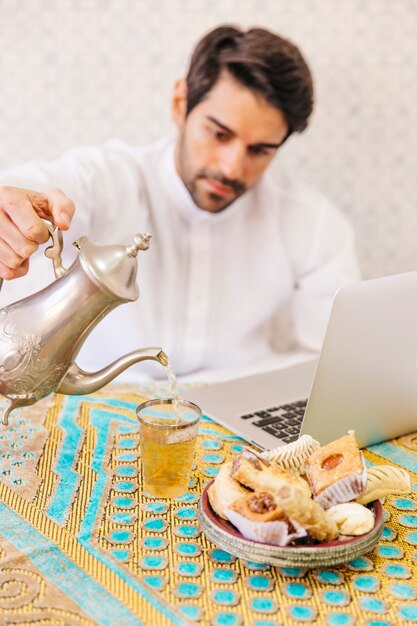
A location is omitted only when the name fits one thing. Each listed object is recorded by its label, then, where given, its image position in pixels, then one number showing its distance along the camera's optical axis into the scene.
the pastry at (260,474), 0.66
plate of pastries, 0.64
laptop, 0.88
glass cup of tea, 0.80
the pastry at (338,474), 0.69
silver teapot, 0.78
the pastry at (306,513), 0.63
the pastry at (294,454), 0.75
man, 1.65
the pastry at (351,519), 0.68
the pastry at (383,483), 0.73
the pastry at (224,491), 0.68
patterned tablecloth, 0.62
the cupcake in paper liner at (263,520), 0.64
